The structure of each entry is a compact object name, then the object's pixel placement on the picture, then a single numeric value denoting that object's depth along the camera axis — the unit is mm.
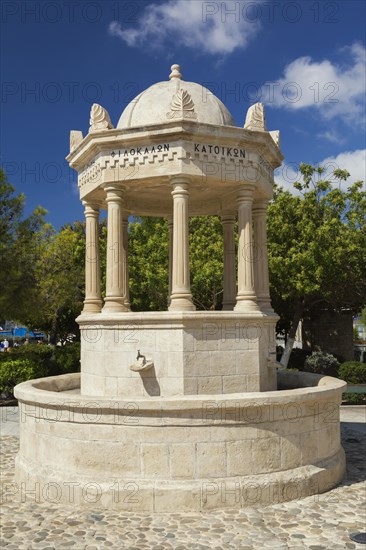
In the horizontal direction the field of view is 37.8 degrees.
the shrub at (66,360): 25688
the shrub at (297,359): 33281
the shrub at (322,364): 28266
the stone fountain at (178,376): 8906
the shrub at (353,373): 24359
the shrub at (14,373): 21375
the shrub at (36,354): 22609
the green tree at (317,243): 25328
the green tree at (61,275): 30220
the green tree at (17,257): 22188
